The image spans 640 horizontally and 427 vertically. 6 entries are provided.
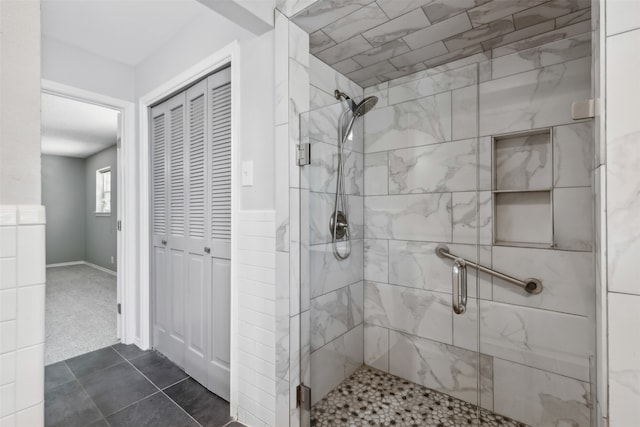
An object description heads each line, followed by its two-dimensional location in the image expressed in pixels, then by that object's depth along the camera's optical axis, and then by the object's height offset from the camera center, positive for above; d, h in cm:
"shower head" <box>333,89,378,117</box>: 149 +56
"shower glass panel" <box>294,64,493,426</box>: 134 -25
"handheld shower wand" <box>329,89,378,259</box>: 151 +8
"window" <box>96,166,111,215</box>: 608 +48
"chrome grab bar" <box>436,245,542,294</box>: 142 -33
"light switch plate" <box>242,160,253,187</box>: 161 +22
